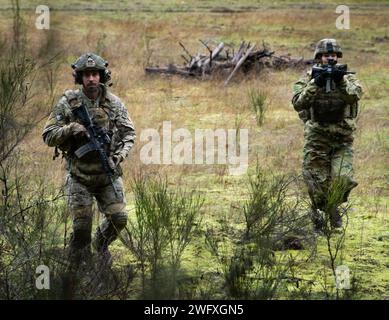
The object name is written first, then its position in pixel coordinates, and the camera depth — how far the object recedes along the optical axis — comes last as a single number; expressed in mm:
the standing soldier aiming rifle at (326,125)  13492
